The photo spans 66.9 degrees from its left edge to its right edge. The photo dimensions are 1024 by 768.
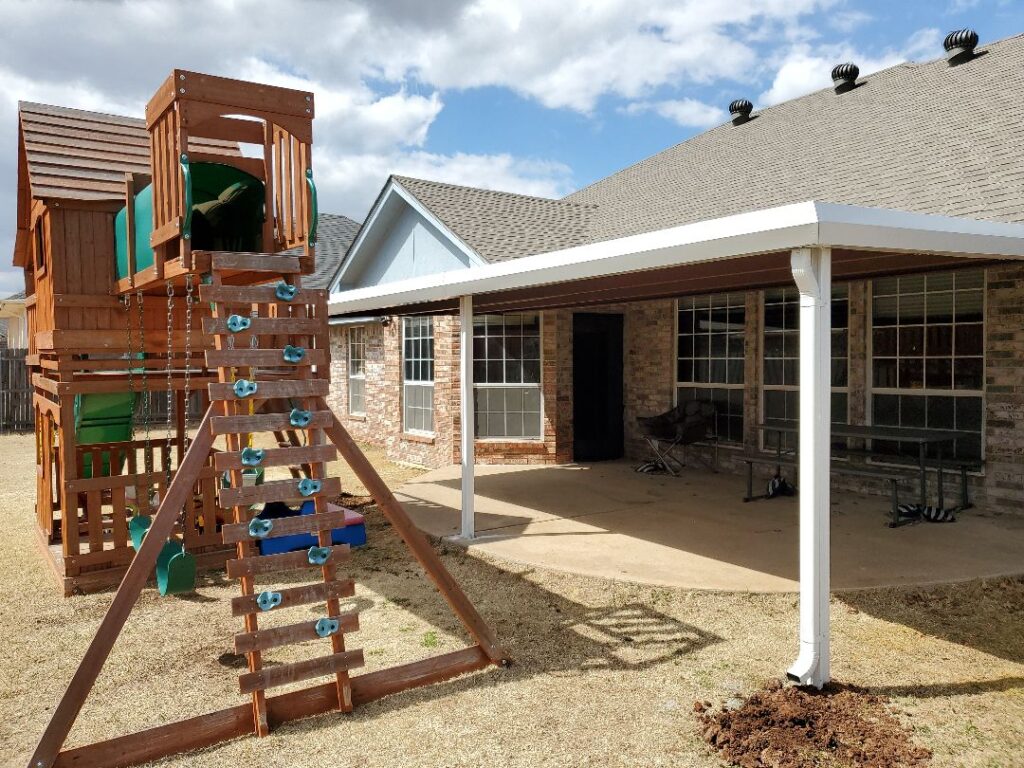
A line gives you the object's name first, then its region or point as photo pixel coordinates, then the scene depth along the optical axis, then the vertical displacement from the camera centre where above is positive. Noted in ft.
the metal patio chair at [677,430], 33.37 -2.83
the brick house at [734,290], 20.93 +2.42
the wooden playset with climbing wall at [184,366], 12.76 +0.13
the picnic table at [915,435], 24.30 -2.30
